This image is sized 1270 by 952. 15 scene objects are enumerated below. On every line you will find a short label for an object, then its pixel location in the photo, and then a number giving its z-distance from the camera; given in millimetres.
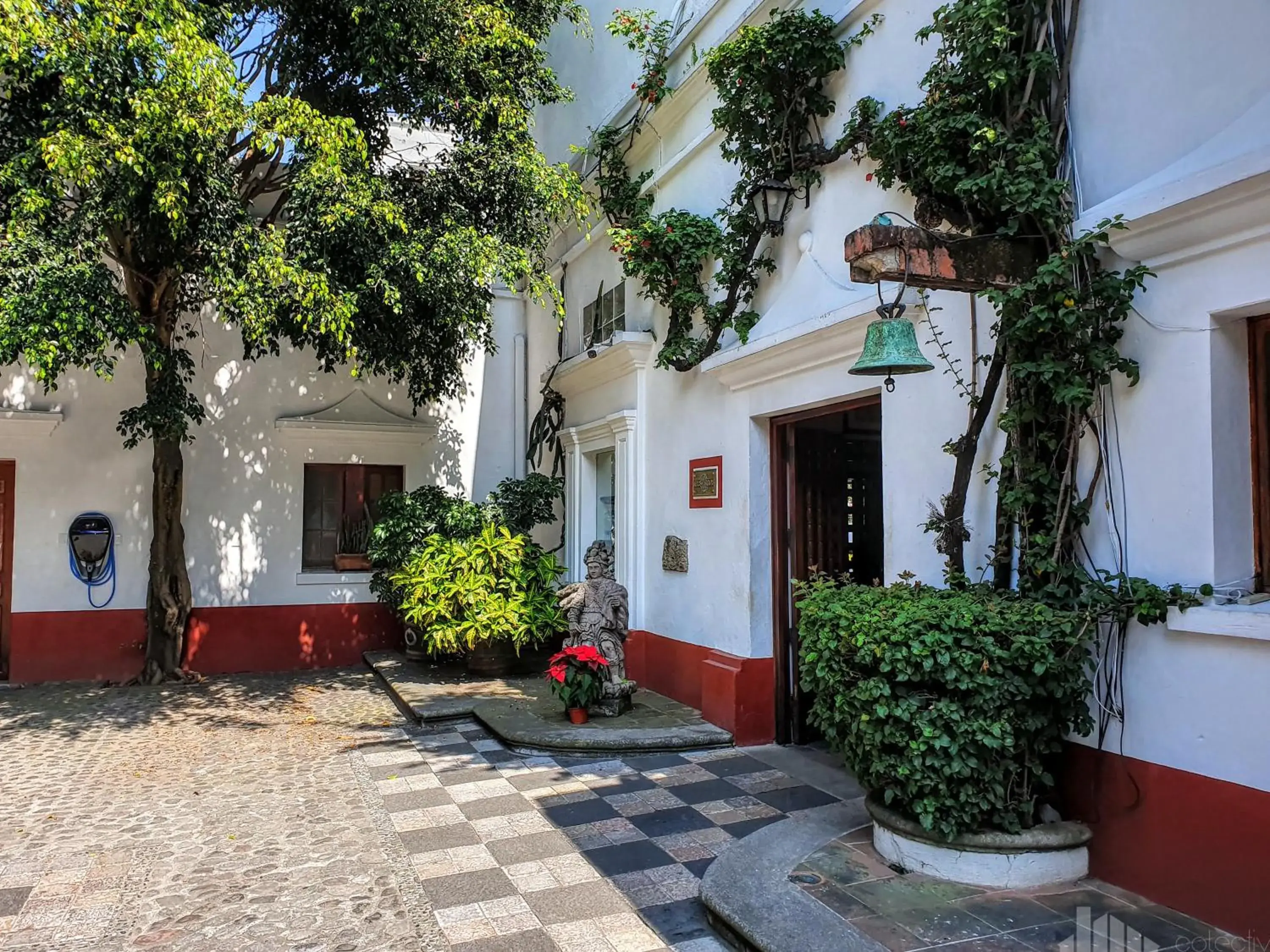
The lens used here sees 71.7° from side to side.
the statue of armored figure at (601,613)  7020
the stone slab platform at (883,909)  3283
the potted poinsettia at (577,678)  6645
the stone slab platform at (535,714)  6207
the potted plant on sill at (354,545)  10305
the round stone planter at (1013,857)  3701
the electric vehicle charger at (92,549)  9086
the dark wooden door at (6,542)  9117
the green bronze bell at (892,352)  3822
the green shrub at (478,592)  8336
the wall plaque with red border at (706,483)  6824
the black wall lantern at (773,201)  6062
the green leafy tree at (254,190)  5750
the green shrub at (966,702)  3590
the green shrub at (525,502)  9492
